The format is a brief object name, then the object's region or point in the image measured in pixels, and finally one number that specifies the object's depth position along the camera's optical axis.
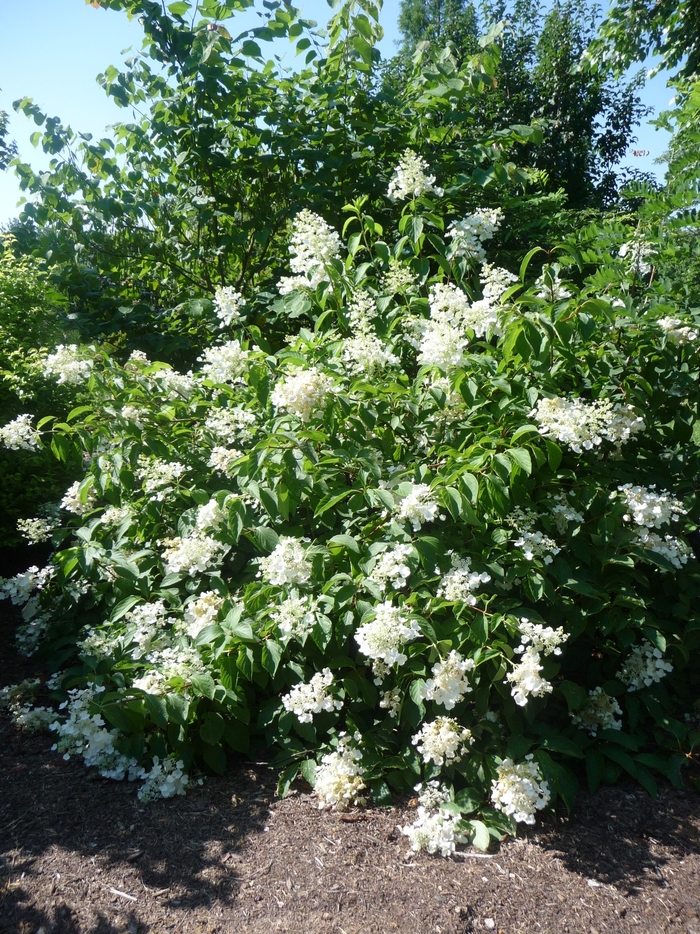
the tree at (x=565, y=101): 8.45
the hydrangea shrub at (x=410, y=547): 2.46
